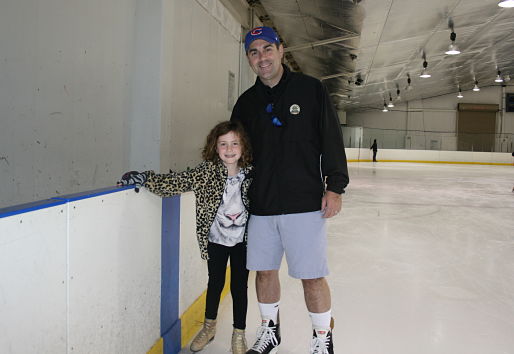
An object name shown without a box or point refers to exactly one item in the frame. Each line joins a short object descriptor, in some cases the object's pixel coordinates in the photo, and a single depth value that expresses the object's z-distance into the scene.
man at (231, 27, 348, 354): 1.85
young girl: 1.86
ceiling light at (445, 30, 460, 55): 8.80
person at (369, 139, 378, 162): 23.33
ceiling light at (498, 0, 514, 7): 6.20
